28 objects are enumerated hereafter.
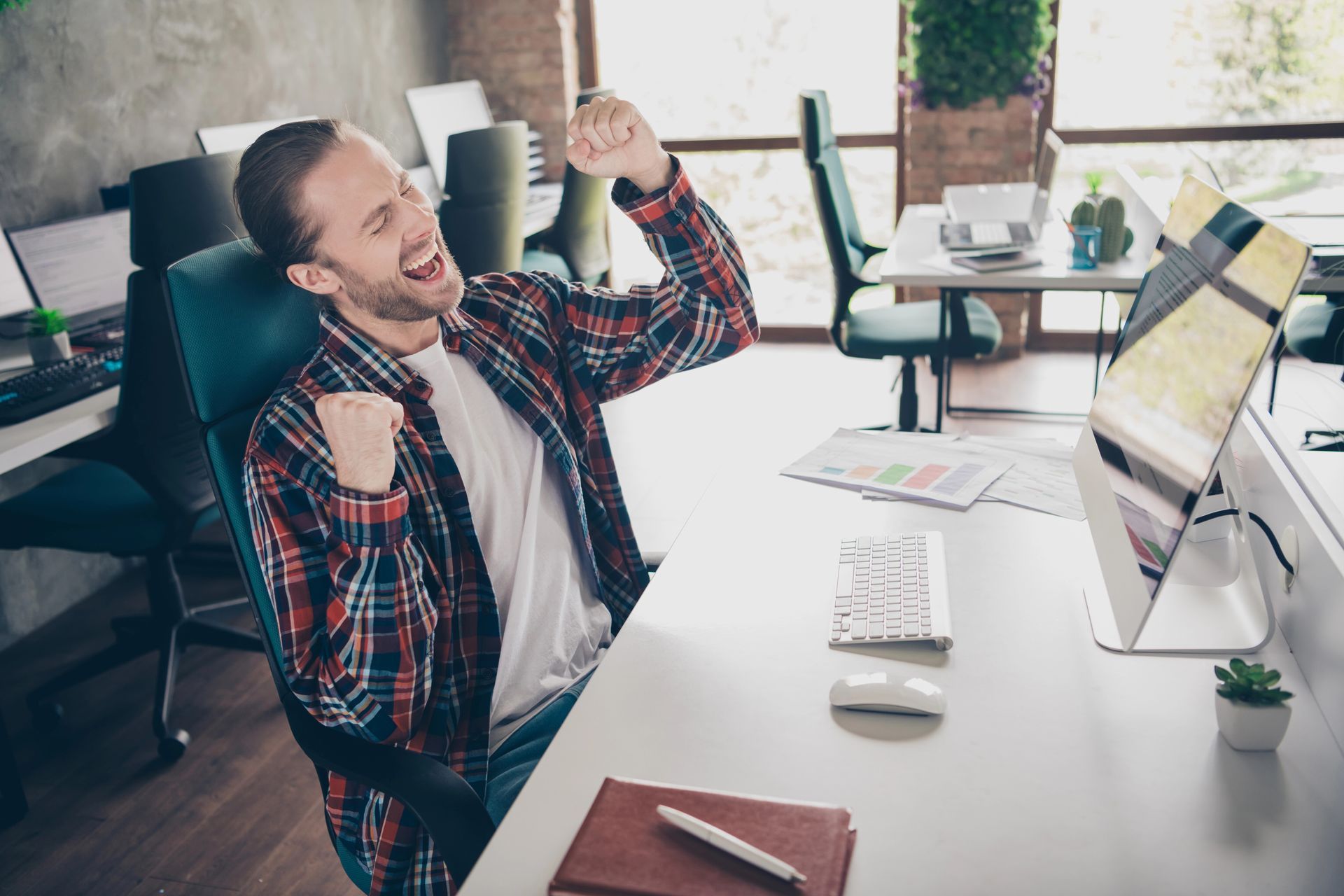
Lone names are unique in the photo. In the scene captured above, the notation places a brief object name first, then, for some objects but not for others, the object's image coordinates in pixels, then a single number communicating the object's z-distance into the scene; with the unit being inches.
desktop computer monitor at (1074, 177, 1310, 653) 34.1
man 44.0
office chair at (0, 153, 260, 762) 80.2
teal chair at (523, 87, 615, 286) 152.9
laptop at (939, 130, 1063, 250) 122.0
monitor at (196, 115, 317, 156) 128.0
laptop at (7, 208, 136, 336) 105.5
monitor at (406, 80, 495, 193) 169.3
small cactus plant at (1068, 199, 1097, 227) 112.0
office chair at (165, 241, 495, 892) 40.9
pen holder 110.1
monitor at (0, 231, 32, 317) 101.6
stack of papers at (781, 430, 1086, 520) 57.7
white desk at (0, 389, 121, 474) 77.2
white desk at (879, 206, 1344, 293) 107.0
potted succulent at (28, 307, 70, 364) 96.1
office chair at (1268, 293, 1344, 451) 108.5
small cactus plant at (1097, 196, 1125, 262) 110.3
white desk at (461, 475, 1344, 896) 32.3
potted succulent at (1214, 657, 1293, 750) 35.6
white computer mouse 39.0
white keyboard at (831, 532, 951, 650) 44.4
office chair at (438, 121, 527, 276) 118.5
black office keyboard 83.3
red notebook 31.0
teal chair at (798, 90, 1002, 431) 123.6
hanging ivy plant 157.2
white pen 30.8
